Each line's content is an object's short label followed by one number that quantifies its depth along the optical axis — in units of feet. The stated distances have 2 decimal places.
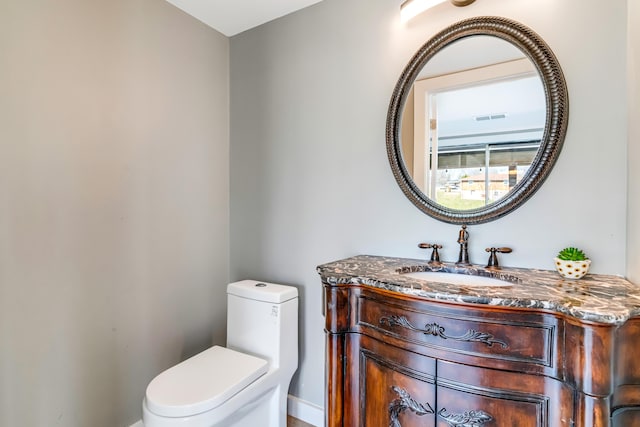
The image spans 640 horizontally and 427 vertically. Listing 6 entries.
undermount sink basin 4.05
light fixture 4.58
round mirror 4.13
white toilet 3.98
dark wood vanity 2.59
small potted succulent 3.65
